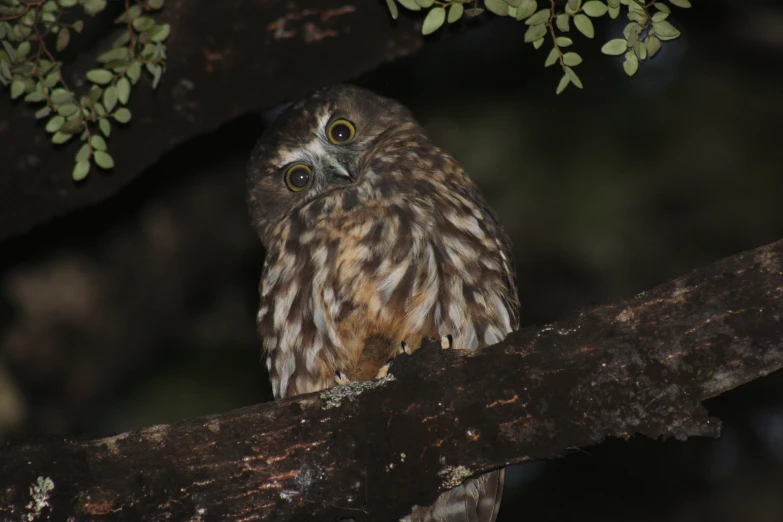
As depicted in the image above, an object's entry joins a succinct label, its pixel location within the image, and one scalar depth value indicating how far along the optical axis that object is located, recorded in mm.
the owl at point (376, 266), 8281
